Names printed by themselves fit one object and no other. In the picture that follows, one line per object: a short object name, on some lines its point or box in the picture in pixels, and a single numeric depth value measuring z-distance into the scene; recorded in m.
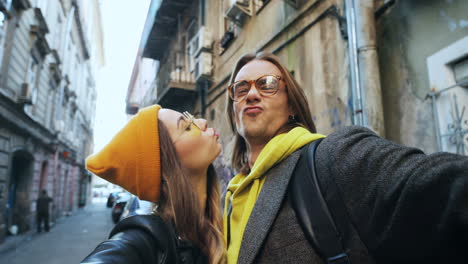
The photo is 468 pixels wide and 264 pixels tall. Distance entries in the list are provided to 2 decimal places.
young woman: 1.33
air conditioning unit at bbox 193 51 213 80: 9.33
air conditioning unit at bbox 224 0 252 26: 7.07
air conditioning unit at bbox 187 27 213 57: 9.45
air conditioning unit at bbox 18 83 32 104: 10.34
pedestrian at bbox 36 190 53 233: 12.08
